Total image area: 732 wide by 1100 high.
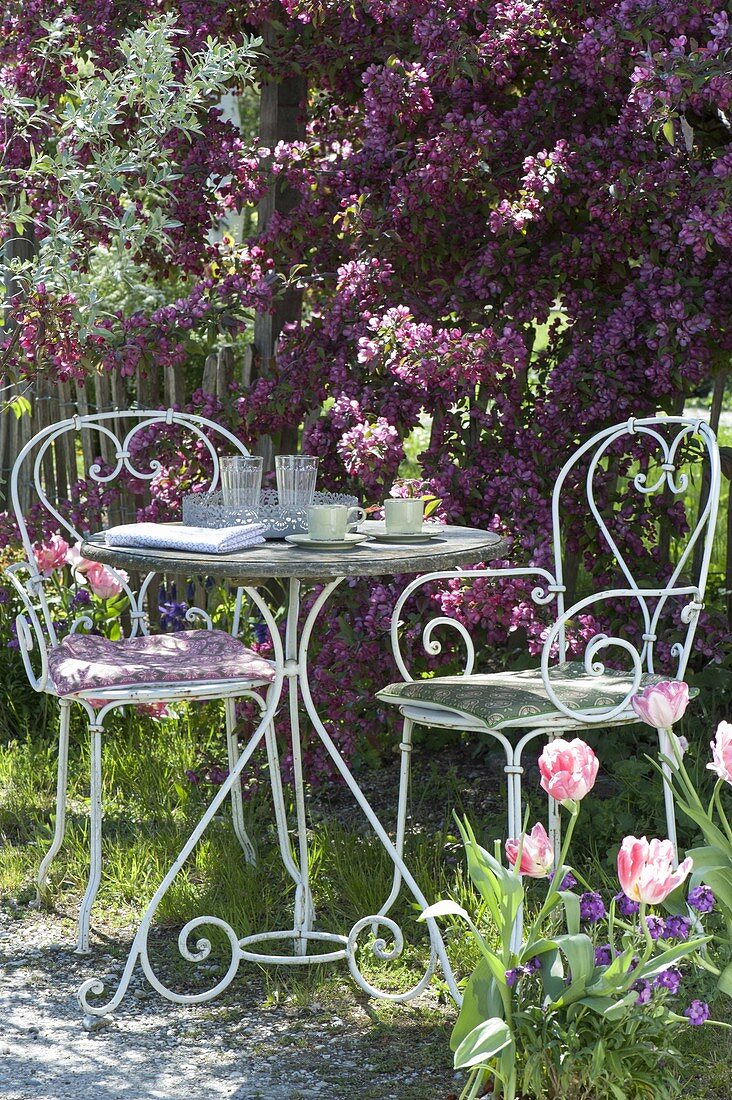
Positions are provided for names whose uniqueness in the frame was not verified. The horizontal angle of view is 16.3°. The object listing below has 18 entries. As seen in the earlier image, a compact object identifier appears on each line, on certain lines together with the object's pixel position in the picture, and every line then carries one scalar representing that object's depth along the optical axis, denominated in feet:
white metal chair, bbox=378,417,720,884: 15.70
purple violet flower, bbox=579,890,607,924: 13.23
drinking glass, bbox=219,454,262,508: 16.90
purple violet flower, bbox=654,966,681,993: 12.37
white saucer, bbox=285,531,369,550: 15.70
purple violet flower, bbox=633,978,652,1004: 12.47
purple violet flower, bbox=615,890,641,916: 13.08
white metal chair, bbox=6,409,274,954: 17.01
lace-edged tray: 16.70
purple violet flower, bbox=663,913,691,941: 12.92
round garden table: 14.77
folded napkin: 15.39
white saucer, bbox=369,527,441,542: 16.49
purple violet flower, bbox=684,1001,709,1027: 12.42
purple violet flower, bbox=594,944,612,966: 13.02
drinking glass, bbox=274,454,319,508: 17.07
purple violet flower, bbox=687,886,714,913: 12.83
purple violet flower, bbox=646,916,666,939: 12.91
